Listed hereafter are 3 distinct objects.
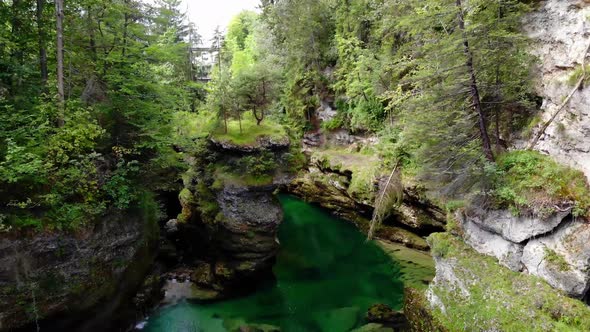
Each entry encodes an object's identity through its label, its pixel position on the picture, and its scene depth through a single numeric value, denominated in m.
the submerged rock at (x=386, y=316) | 13.71
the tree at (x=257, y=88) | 18.14
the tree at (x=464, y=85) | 10.70
